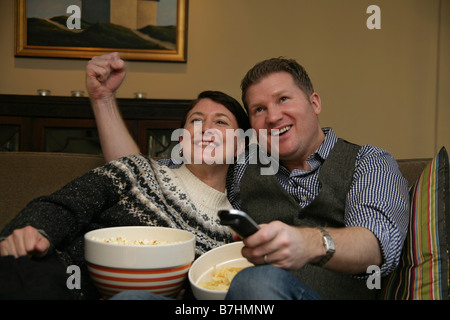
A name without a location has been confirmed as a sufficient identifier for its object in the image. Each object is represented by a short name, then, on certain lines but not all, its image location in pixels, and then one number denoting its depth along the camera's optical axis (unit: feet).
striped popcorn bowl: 3.05
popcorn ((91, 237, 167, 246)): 3.62
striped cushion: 3.29
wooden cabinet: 7.81
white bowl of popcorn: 2.97
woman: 3.54
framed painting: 9.52
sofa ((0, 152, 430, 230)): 4.98
